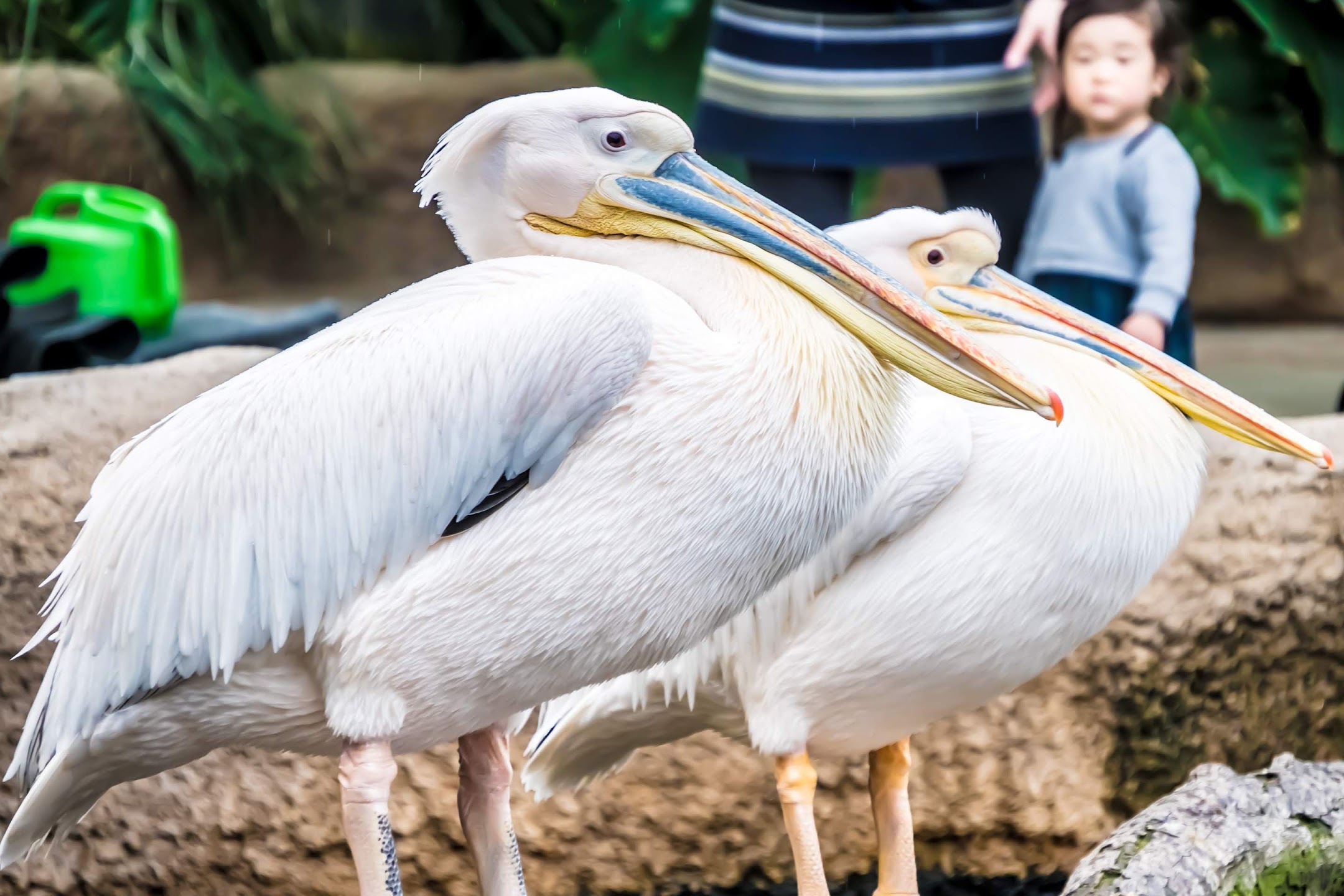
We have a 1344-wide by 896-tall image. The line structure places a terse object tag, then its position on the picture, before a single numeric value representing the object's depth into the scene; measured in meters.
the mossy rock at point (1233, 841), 4.18
